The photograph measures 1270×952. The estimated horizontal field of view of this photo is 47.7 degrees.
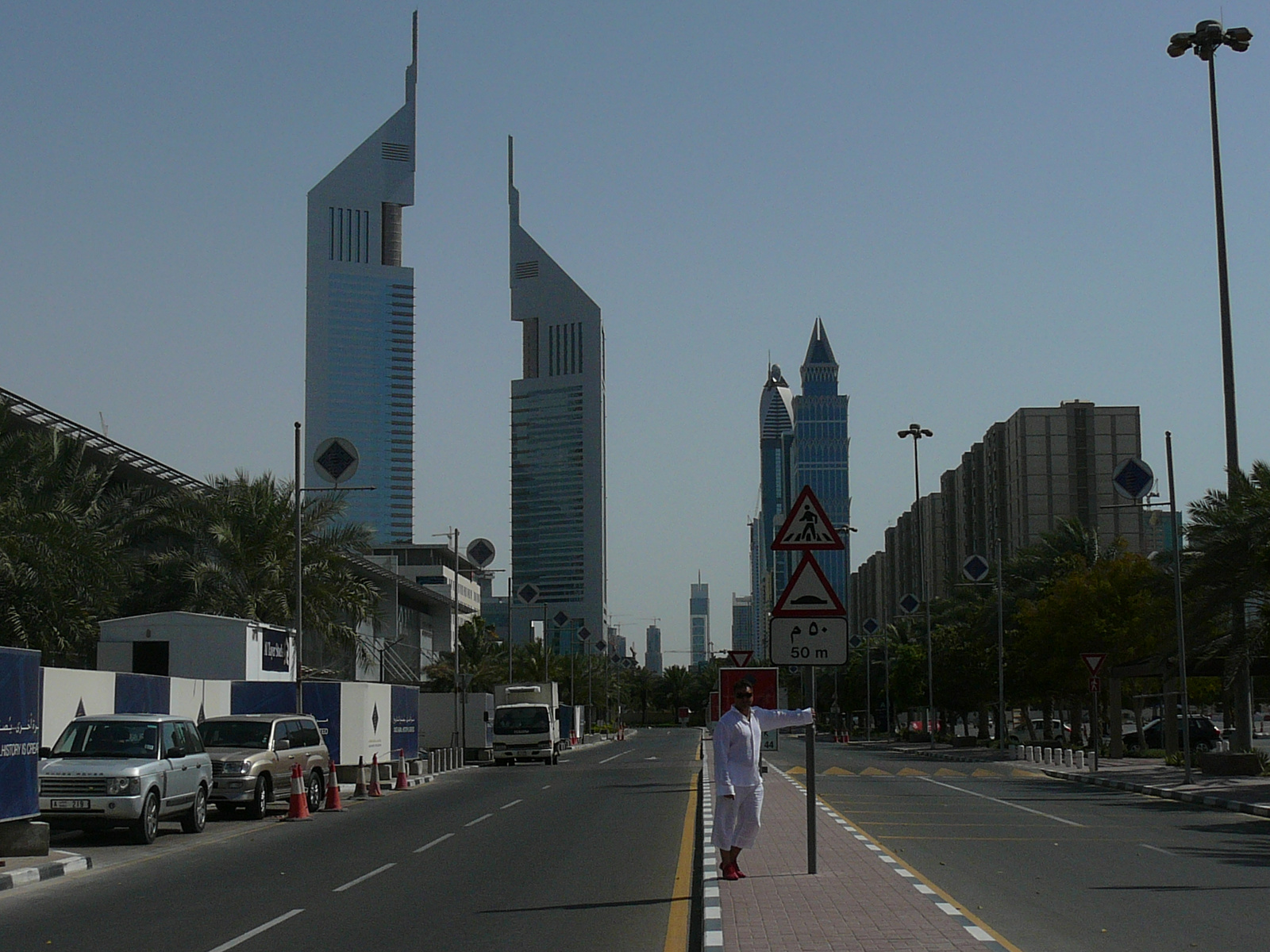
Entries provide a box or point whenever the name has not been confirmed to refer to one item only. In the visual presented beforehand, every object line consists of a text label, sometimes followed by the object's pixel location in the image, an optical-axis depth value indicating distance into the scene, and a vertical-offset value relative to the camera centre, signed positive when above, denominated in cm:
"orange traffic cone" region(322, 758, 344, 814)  2688 -275
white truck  5291 -308
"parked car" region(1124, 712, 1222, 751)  5838 -387
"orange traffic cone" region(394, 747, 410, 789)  3431 -306
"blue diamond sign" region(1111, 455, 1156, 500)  4241 +494
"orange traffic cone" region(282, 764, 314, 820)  2453 -255
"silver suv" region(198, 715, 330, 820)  2408 -185
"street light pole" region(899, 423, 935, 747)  6275 +764
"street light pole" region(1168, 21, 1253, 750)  3506 +1106
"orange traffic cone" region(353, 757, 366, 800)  3181 -299
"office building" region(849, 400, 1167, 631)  11522 +1409
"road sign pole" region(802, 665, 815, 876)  1270 -120
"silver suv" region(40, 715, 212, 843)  1909 -167
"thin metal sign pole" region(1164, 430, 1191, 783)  3197 +111
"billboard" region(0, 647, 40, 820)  1625 -91
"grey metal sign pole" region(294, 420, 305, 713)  3575 +139
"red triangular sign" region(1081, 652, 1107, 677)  3653 -41
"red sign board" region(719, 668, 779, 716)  2445 -63
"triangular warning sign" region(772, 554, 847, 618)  1345 +47
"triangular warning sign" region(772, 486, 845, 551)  1358 +113
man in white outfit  1306 -119
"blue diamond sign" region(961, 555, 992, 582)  6081 +327
